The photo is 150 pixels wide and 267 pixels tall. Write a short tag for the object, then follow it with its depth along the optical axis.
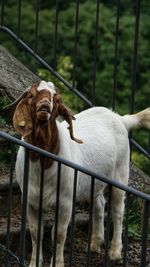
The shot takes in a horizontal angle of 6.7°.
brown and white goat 8.17
